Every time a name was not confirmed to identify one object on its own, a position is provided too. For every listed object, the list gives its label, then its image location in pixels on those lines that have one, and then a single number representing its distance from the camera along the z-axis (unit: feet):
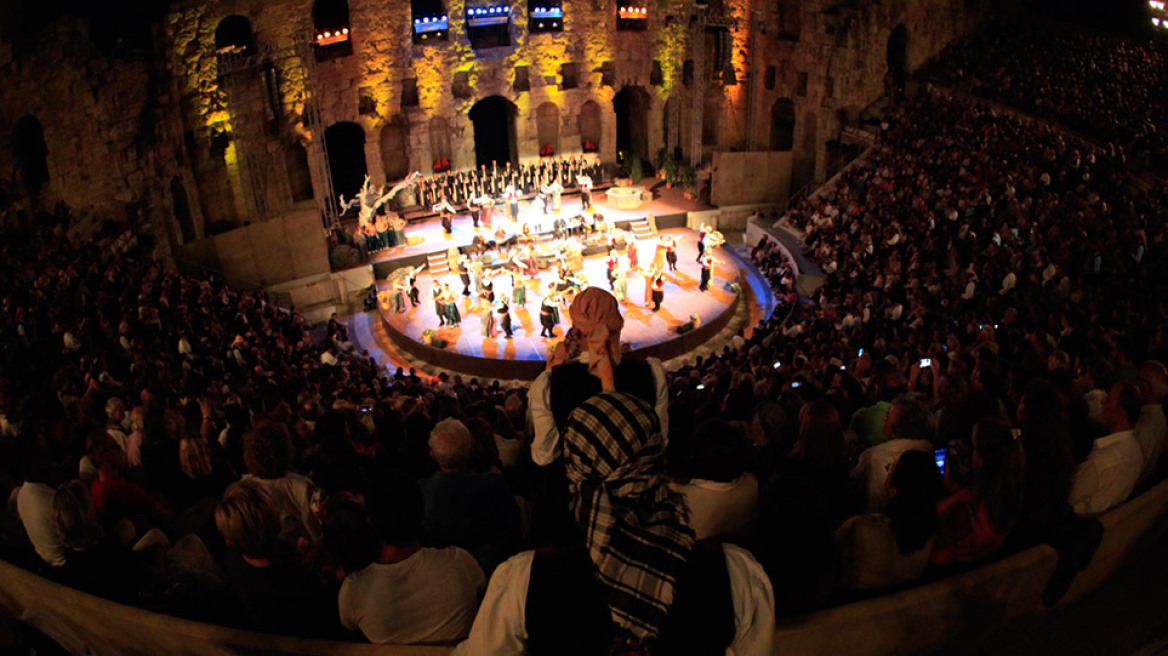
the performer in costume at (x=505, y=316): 57.31
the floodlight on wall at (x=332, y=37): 80.38
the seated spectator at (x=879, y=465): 16.06
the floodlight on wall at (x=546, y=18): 88.79
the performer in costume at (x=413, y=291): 64.64
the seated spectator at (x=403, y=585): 11.28
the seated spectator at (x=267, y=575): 12.19
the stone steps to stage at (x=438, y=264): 73.51
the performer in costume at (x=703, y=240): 67.62
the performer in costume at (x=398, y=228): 75.77
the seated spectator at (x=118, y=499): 16.71
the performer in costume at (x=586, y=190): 80.23
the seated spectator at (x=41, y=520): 13.67
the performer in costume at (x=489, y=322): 59.11
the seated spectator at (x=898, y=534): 12.65
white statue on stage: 76.18
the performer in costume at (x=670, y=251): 67.26
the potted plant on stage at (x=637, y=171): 87.81
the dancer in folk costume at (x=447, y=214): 78.07
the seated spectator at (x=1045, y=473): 13.39
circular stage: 56.85
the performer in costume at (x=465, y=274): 64.49
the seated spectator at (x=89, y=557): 13.42
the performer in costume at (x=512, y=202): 79.25
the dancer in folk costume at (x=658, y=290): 61.16
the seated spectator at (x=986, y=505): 12.88
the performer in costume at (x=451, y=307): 60.23
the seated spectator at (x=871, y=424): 21.21
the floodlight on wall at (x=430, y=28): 84.84
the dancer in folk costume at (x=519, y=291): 61.98
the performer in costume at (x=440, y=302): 60.44
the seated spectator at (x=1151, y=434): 15.83
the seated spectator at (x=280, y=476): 15.12
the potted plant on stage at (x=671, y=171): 89.04
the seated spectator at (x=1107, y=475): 14.26
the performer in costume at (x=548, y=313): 56.75
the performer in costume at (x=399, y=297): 64.44
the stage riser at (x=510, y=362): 55.98
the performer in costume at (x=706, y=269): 65.33
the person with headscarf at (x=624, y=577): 8.19
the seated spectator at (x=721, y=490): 12.98
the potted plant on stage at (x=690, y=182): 85.76
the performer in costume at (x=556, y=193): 80.01
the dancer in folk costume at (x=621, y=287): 62.39
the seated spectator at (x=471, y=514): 13.84
